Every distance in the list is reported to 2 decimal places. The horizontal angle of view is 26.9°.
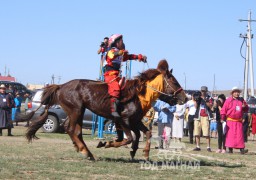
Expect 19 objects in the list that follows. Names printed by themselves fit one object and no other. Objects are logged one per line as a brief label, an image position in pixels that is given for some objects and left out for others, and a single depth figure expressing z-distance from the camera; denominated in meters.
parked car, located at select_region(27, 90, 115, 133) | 23.81
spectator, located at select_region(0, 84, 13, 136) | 21.08
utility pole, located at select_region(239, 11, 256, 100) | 46.22
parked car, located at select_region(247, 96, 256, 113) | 36.30
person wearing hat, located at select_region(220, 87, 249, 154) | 15.77
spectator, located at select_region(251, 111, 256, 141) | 27.30
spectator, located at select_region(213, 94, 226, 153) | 17.27
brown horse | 11.12
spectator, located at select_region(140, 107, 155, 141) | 18.95
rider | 11.05
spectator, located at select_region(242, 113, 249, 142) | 21.78
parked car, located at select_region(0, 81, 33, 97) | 44.74
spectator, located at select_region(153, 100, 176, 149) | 17.22
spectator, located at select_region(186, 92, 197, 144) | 20.19
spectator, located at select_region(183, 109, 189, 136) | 23.31
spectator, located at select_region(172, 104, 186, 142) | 18.84
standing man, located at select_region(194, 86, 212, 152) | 17.77
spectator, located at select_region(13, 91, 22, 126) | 27.86
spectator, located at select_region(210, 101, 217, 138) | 28.80
